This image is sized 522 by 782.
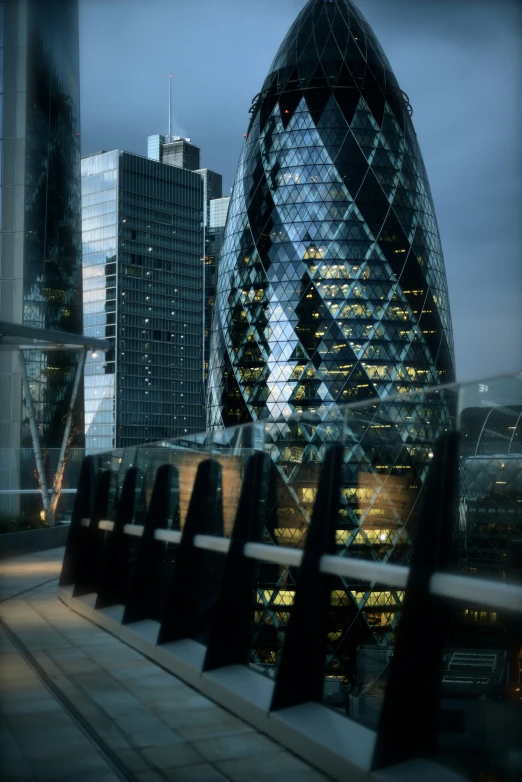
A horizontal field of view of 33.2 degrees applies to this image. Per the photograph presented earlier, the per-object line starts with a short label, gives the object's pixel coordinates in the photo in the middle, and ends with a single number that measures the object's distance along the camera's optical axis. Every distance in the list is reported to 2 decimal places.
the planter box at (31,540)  19.08
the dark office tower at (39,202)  26.81
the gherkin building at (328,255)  87.12
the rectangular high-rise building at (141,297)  161.88
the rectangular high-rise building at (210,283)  177.50
